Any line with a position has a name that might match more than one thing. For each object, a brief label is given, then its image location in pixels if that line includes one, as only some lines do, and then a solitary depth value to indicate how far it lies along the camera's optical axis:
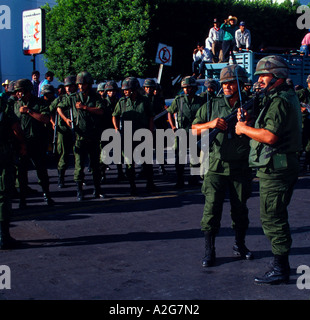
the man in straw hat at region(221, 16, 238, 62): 16.56
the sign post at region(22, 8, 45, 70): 13.45
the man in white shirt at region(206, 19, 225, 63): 17.09
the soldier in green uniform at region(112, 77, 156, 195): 8.77
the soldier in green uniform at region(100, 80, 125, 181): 10.42
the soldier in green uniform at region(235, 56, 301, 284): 4.40
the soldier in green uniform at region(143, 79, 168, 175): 10.56
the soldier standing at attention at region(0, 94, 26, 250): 5.72
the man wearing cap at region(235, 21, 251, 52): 17.59
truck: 15.85
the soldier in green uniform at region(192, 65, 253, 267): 5.09
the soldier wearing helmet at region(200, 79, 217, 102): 10.06
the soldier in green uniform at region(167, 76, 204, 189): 9.38
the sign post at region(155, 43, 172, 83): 14.91
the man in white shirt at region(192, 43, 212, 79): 16.96
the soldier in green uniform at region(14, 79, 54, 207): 7.88
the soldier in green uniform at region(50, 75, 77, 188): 9.52
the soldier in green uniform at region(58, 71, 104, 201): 8.23
